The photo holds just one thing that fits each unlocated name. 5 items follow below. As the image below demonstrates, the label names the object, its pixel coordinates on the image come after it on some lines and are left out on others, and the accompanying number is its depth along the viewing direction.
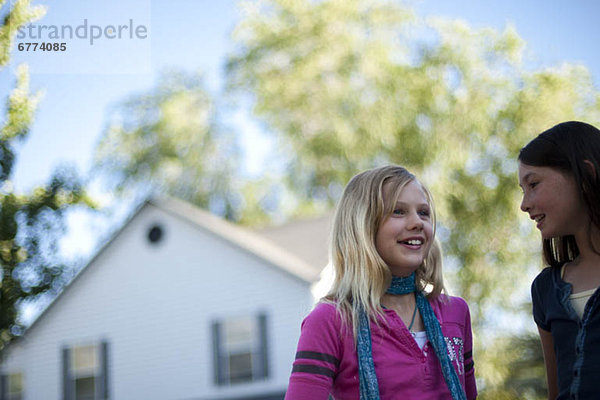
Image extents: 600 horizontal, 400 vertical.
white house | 15.40
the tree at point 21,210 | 8.91
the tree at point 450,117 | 18.50
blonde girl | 2.39
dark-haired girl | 2.35
